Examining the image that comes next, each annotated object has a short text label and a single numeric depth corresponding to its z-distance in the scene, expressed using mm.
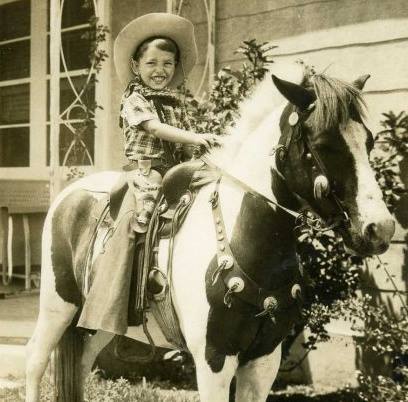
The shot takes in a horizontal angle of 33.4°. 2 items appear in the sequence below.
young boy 3256
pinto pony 2537
